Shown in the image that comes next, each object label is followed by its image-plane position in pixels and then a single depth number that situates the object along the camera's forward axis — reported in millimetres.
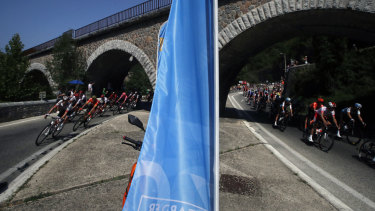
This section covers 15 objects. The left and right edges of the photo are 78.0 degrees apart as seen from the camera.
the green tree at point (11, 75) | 16406
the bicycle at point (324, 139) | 7138
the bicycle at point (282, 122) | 10520
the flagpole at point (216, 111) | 1400
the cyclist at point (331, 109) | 8539
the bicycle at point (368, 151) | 6059
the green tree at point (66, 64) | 22609
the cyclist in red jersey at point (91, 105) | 9992
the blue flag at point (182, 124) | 1377
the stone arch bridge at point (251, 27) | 8797
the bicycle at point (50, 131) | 7371
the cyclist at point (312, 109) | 8176
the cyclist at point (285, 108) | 10664
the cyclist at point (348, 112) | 8655
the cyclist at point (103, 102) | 12155
